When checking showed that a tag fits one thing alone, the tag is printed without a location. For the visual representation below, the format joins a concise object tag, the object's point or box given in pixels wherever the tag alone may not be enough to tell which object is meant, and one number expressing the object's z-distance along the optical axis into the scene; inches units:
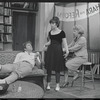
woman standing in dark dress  173.9
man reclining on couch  146.0
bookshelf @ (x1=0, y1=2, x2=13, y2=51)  314.2
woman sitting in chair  183.9
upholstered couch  157.9
